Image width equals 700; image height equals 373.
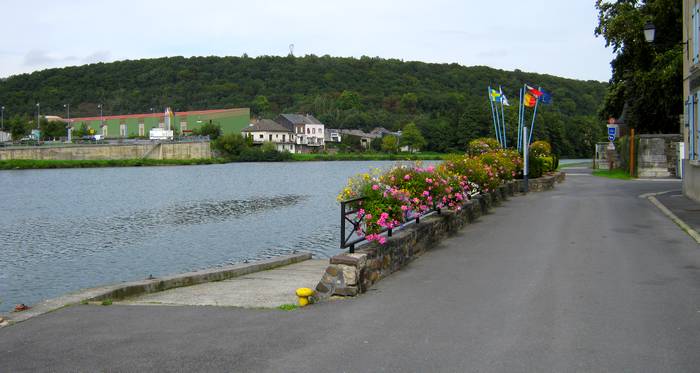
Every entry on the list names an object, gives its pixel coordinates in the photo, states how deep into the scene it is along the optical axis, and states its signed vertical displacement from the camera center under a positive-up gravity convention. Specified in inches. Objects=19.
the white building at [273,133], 6397.6 +192.9
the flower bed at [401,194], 405.7 -31.3
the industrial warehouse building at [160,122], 5915.4 +306.5
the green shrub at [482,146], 1085.4 +3.0
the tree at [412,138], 5959.6 +103.5
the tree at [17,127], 5142.7 +248.8
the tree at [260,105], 7096.5 +510.7
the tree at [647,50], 1200.8 +185.0
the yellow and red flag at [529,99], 1246.6 +88.3
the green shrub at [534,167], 1136.8 -34.5
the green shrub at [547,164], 1234.1 -33.2
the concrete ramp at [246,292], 350.3 -79.1
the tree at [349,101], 7204.7 +539.0
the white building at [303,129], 6653.5 +233.0
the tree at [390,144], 5925.2 +54.8
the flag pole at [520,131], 1280.5 +32.5
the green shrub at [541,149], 1326.3 -4.6
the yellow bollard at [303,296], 327.3 -69.2
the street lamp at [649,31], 900.6 +149.8
